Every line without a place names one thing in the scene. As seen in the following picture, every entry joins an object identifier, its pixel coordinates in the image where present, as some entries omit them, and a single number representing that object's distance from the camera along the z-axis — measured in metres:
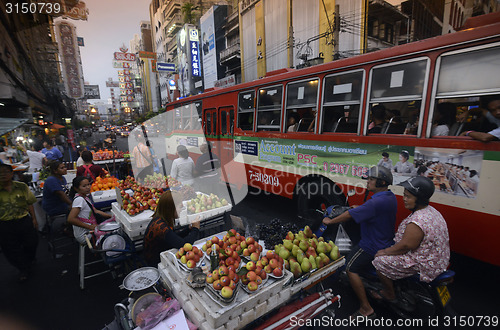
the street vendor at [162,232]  3.08
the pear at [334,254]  2.85
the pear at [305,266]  2.51
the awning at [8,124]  6.91
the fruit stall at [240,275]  1.98
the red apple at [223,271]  2.13
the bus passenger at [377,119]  4.09
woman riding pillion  2.53
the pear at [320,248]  2.85
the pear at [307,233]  3.15
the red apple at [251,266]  2.28
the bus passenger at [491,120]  2.88
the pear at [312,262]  2.57
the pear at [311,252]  2.70
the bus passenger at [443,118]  3.39
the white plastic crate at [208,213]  3.83
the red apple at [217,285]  2.02
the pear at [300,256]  2.63
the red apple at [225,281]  2.04
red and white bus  3.05
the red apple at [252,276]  2.14
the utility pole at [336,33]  13.69
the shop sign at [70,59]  25.00
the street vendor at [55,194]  4.55
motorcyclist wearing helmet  2.96
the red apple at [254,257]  2.52
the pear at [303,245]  2.80
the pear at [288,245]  2.84
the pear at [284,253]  2.67
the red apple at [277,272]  2.28
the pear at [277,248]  2.76
